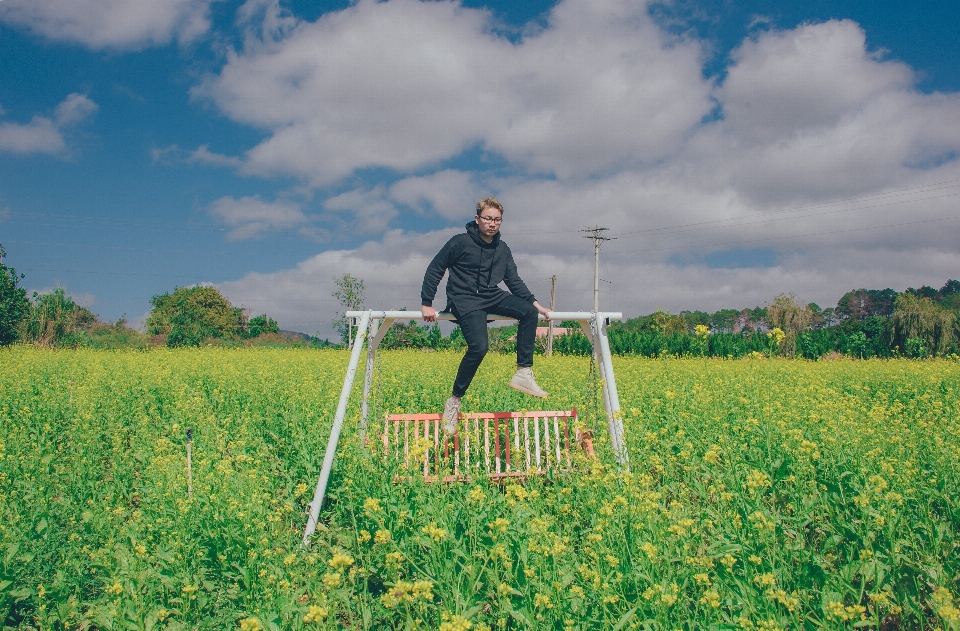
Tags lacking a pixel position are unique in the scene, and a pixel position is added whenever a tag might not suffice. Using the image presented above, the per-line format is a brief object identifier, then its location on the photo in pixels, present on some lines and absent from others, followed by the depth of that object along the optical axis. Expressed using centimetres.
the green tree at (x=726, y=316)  10682
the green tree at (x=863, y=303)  9719
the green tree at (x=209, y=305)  5932
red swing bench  404
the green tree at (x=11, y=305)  2728
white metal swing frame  418
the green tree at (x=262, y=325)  4288
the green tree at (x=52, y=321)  2761
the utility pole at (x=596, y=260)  3631
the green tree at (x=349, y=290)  4569
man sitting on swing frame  487
